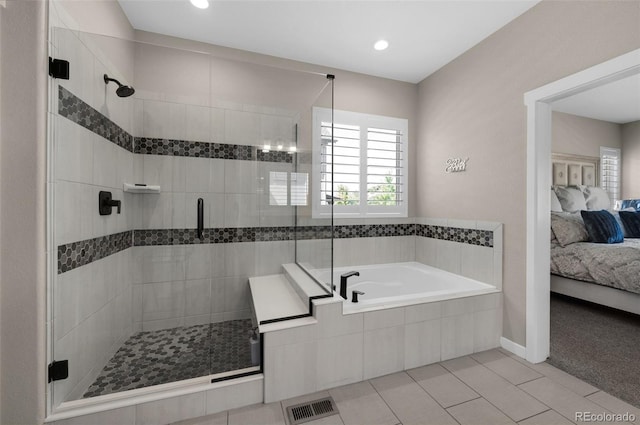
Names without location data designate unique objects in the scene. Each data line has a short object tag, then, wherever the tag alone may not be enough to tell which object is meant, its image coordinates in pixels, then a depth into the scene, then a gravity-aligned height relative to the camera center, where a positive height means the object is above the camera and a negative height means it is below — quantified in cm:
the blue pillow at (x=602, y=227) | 323 -16
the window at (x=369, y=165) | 296 +54
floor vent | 149 -114
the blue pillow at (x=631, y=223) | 358 -12
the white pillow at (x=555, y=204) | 380 +14
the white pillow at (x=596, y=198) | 411 +24
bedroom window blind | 464 +75
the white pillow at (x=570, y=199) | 387 +22
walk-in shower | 148 +5
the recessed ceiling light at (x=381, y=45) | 248 +157
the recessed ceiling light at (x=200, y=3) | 201 +158
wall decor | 266 +49
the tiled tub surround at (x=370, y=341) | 166 -91
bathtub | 219 -66
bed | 275 -44
